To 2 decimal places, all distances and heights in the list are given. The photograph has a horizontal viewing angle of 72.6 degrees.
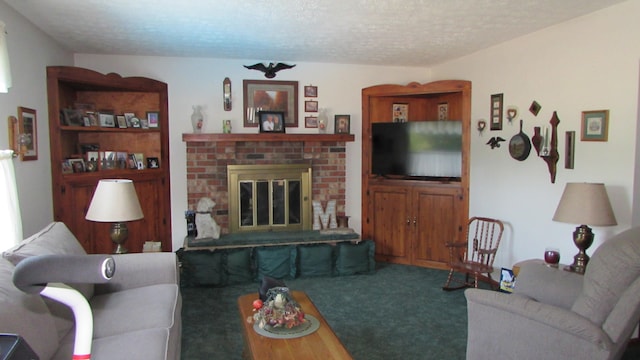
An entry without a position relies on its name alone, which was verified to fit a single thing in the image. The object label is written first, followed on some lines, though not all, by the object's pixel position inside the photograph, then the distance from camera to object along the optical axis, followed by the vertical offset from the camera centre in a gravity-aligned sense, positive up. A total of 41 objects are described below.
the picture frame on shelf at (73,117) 4.17 +0.37
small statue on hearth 4.73 -0.77
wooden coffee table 2.08 -0.95
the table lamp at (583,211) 2.93 -0.38
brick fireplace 4.95 -0.03
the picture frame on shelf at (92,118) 4.44 +0.38
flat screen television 4.96 +0.07
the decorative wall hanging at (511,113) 4.23 +0.41
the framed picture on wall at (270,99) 5.10 +0.67
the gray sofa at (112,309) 1.89 -0.87
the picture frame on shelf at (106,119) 4.55 +0.38
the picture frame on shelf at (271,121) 5.03 +0.39
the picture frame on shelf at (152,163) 4.89 -0.09
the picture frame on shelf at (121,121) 4.70 +0.37
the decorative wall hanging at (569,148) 3.59 +0.06
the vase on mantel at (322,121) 5.21 +0.41
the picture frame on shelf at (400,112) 5.50 +0.54
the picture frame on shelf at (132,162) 4.79 -0.07
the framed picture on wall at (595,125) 3.33 +0.23
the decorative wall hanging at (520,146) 4.07 +0.08
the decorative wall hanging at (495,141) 4.45 +0.14
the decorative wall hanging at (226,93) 5.00 +0.72
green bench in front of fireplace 4.38 -1.07
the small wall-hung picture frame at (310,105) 5.26 +0.60
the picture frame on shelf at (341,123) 5.30 +0.39
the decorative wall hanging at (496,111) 4.43 +0.45
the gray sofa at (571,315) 2.01 -0.80
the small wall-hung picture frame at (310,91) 5.24 +0.78
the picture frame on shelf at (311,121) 5.29 +0.41
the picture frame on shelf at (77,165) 4.26 -0.09
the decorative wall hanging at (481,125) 4.65 +0.32
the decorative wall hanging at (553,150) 3.75 +0.04
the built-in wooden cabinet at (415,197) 4.96 -0.49
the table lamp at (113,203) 3.16 -0.35
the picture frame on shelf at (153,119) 4.84 +0.40
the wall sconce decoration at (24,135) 3.09 +0.16
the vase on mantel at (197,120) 4.85 +0.40
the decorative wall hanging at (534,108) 3.97 +0.43
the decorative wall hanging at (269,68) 5.06 +1.02
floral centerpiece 2.34 -0.86
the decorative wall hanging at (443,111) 5.38 +0.55
